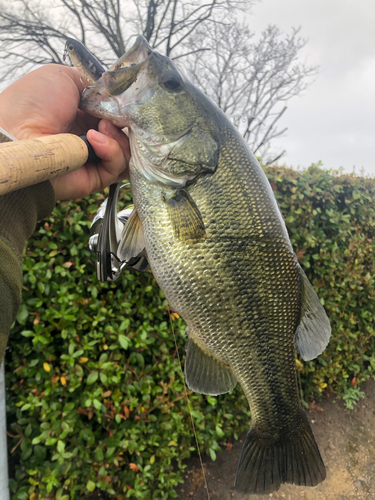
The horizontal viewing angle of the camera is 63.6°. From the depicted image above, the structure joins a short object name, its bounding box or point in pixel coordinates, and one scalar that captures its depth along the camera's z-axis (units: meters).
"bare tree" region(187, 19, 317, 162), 11.93
